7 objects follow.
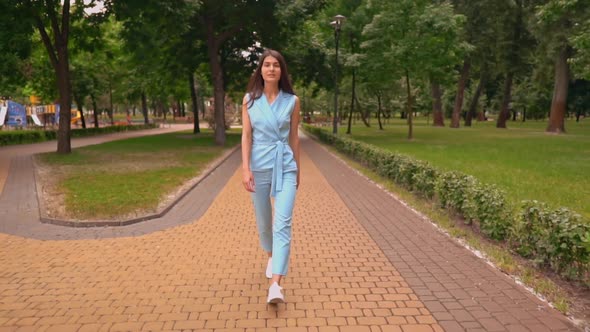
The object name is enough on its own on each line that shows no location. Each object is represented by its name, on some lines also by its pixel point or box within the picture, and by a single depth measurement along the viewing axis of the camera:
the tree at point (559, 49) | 23.30
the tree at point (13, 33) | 14.28
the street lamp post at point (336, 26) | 21.42
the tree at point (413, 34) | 19.73
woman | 3.67
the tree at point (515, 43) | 35.72
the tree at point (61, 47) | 15.33
